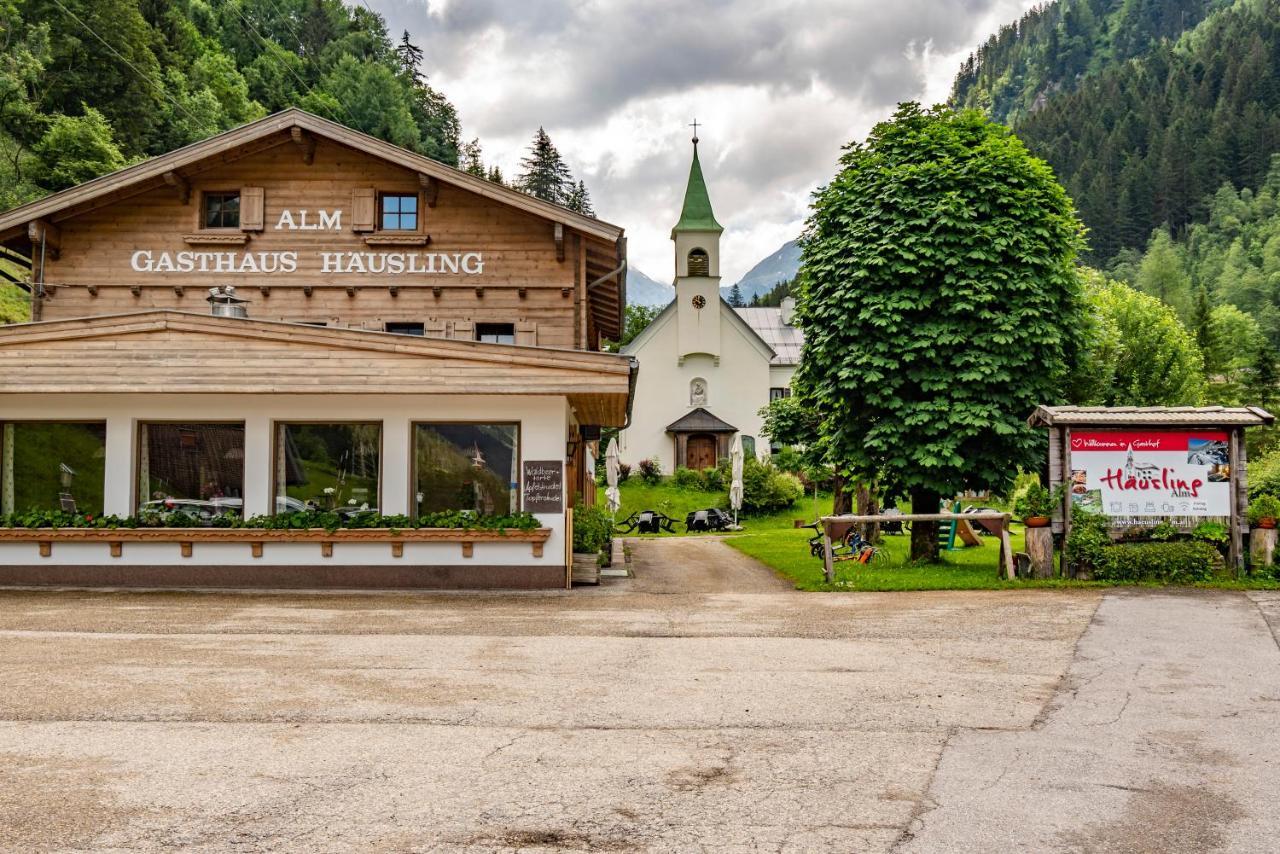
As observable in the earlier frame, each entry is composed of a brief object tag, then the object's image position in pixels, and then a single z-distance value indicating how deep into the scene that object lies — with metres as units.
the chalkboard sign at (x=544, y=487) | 15.75
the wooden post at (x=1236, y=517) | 16.17
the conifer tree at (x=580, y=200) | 98.50
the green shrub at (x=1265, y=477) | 21.46
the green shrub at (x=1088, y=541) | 16.17
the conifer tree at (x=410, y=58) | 107.44
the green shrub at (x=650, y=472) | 51.09
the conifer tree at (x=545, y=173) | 97.19
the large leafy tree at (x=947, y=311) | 18.30
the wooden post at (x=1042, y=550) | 16.55
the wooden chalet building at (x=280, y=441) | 15.20
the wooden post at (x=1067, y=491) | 16.36
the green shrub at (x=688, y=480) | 49.12
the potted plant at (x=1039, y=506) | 16.47
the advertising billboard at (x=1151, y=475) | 16.30
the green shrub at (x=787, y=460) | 43.72
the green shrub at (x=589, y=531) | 18.34
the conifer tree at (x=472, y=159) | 95.31
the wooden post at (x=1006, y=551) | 16.59
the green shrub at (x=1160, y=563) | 15.91
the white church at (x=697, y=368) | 53.25
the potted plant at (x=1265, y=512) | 16.14
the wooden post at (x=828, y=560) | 16.81
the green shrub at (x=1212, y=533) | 16.23
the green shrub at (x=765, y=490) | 43.90
